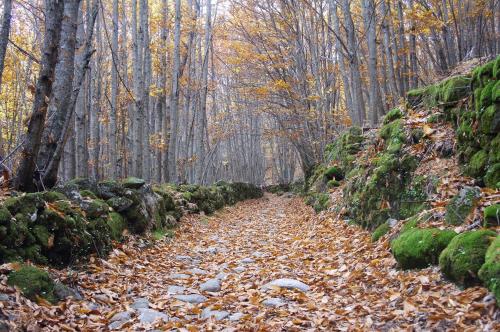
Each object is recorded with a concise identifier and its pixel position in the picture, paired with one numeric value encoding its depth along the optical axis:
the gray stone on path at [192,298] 4.59
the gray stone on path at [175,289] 4.93
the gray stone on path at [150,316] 3.92
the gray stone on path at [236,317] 3.91
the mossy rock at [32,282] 3.75
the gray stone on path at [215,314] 4.03
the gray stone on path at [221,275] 5.58
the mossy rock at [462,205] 4.23
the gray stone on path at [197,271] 5.96
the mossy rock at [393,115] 8.01
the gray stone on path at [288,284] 4.75
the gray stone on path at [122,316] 3.94
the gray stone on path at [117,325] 3.75
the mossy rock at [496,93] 4.48
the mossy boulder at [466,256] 3.30
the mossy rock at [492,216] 3.69
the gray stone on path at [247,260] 6.45
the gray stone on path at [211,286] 5.04
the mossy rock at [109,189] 7.06
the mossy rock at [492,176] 4.41
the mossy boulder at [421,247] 4.01
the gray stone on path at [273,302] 4.22
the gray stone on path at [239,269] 5.88
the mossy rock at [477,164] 4.74
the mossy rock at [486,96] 4.72
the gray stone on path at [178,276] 5.63
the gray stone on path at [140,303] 4.33
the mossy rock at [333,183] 11.26
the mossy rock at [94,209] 5.78
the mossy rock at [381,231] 5.73
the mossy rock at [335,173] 11.67
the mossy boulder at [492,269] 2.89
